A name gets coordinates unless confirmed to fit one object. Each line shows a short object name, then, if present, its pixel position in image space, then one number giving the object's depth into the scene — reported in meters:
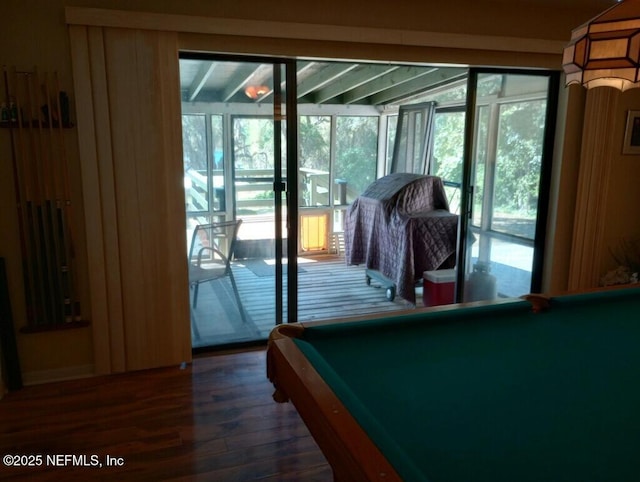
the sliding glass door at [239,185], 3.32
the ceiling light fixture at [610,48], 1.59
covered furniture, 4.62
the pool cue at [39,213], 2.84
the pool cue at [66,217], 2.87
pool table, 1.13
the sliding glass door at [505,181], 3.99
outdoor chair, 3.56
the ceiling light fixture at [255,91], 3.39
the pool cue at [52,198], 2.84
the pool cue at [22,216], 2.80
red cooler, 4.44
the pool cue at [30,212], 2.82
